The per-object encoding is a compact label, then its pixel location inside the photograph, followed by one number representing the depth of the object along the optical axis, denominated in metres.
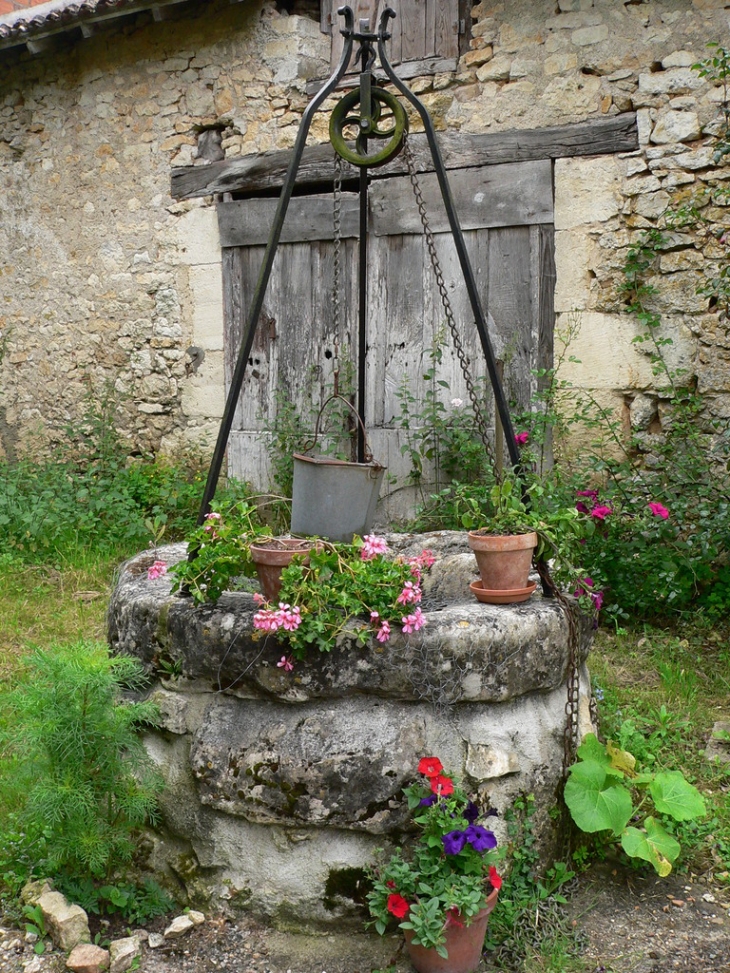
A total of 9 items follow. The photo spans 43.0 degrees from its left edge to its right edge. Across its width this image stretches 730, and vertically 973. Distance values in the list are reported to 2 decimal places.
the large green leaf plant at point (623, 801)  2.52
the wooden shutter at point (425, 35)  5.14
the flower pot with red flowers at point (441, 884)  2.22
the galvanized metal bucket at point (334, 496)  2.88
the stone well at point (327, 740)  2.40
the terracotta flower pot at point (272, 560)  2.54
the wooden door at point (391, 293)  5.05
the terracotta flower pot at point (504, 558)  2.63
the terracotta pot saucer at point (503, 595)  2.66
